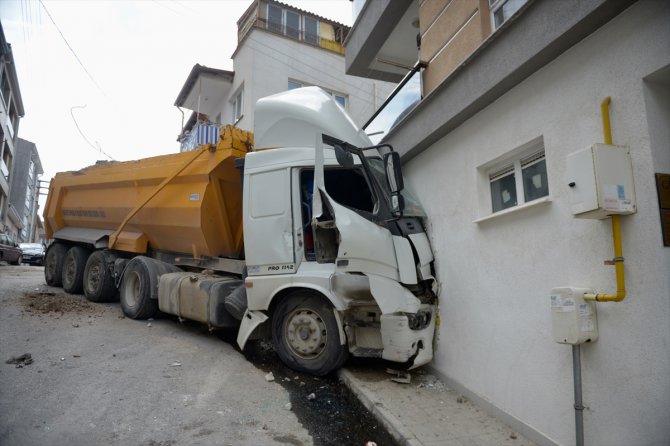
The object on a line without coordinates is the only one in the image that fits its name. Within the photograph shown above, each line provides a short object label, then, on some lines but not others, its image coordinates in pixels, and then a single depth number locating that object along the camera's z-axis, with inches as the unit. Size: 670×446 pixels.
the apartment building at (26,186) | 1328.7
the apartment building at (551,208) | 96.0
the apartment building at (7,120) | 850.6
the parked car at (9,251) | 631.8
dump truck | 165.3
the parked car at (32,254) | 776.2
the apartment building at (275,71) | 522.9
